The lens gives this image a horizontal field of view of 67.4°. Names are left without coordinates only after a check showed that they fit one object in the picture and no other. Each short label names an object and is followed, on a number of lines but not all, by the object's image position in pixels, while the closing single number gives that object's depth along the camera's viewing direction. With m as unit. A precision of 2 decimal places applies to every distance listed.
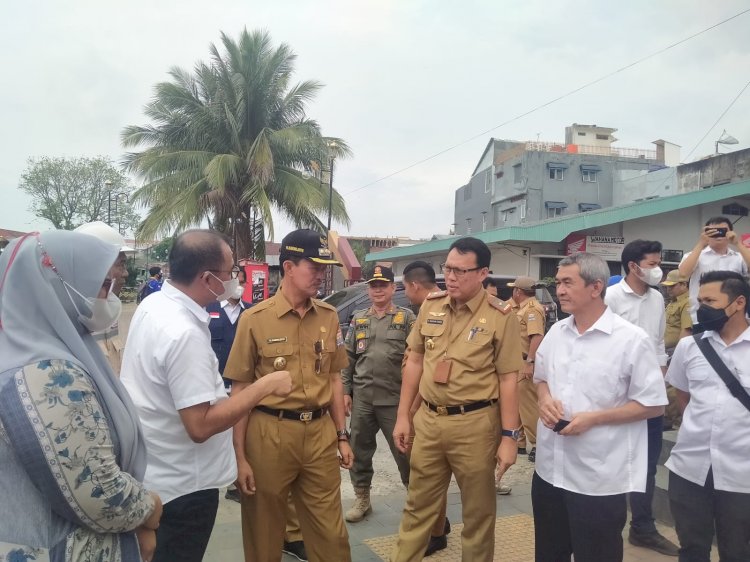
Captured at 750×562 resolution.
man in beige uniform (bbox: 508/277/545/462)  5.69
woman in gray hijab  1.38
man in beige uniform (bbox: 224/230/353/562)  2.80
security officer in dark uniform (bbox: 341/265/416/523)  4.25
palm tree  16.44
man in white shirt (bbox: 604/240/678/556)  3.81
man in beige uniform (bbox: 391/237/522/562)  3.02
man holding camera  4.36
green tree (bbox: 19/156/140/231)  35.44
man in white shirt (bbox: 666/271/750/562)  2.66
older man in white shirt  2.61
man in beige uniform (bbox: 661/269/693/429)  4.97
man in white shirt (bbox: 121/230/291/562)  2.12
